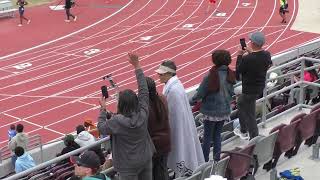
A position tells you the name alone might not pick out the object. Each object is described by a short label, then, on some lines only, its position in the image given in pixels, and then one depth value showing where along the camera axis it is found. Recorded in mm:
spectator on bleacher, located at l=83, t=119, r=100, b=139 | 11223
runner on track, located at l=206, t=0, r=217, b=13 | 29547
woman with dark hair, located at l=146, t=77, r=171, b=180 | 5848
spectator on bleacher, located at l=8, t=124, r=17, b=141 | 13581
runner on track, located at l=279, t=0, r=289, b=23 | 26398
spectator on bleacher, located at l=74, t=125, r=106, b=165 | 9445
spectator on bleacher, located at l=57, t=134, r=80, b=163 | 9412
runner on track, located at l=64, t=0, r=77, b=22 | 27797
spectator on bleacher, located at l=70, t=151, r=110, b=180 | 5168
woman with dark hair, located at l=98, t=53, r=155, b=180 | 5336
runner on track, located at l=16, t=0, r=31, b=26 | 27703
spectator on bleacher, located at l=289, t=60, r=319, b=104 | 10327
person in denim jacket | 6672
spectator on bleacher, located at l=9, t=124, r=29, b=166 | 12227
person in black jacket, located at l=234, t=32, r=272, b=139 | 7195
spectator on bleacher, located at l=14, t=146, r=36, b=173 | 10086
